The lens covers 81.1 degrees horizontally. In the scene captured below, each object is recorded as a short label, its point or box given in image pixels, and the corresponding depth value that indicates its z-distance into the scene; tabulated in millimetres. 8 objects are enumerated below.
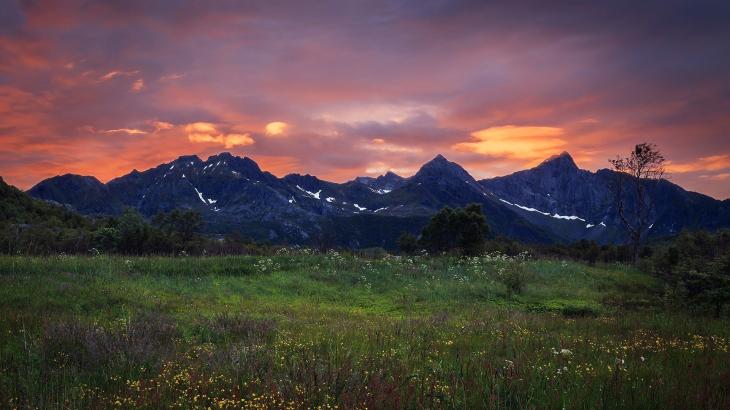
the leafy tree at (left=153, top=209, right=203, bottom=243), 60594
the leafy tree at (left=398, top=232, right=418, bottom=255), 86088
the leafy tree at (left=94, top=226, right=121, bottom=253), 40375
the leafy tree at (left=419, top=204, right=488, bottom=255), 56312
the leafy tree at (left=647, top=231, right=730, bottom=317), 14555
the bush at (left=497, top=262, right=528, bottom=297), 21906
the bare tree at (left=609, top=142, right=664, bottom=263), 47906
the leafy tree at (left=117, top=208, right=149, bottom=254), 42069
